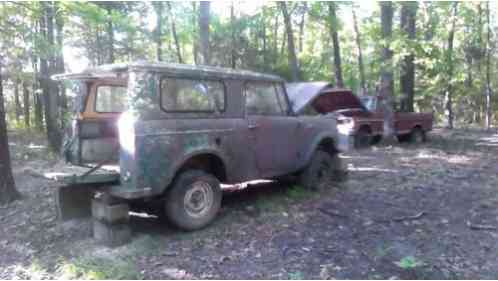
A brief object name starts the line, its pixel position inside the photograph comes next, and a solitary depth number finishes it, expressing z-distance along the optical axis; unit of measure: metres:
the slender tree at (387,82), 13.12
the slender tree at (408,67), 13.91
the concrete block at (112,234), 4.52
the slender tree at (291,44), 15.40
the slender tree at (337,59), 17.56
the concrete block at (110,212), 4.49
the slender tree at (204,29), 11.11
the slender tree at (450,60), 13.98
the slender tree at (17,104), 29.73
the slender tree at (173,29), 20.92
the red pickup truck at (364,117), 12.32
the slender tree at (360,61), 25.52
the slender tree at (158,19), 20.08
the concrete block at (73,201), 4.93
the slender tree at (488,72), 21.77
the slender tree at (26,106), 27.64
